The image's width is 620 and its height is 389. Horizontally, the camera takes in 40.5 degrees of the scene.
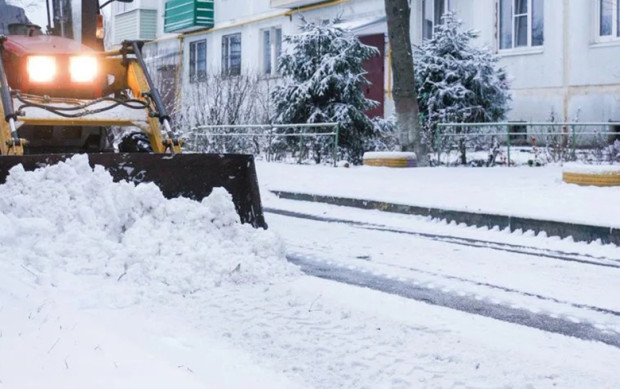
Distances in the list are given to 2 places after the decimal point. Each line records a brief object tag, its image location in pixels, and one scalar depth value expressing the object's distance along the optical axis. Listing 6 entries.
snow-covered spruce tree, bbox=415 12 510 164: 17.22
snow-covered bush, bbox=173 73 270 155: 20.20
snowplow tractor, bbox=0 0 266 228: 6.58
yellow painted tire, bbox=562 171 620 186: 10.92
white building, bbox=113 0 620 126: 18.55
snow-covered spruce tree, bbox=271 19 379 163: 17.41
